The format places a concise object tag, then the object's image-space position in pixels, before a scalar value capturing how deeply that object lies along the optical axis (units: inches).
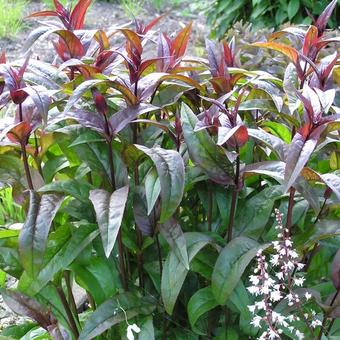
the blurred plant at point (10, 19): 235.5
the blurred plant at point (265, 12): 193.4
